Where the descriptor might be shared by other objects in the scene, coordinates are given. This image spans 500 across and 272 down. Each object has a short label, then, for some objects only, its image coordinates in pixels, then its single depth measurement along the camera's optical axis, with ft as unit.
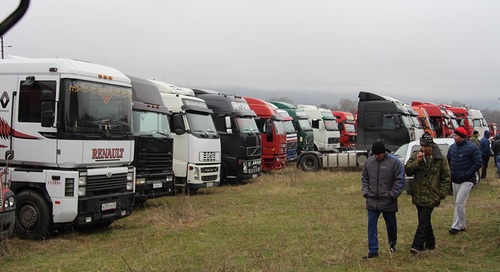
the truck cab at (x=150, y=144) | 39.52
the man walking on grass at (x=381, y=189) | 22.85
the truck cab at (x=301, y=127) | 93.40
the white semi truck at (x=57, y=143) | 28.86
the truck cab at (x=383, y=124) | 77.56
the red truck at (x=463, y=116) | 130.04
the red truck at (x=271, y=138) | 70.49
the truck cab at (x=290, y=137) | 80.07
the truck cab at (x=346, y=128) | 113.60
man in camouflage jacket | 23.53
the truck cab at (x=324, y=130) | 101.24
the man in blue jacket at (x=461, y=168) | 27.17
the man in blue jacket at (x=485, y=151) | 60.70
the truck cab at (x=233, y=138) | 57.93
